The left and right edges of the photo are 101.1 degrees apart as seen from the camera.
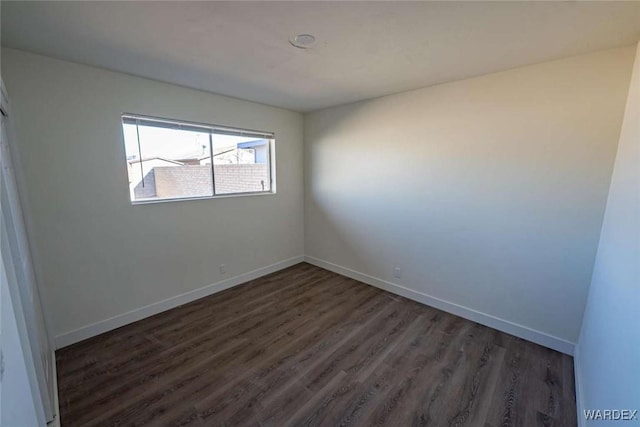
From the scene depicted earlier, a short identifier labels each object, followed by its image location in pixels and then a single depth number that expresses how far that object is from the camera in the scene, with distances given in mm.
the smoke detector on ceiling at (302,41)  1721
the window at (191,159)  2596
